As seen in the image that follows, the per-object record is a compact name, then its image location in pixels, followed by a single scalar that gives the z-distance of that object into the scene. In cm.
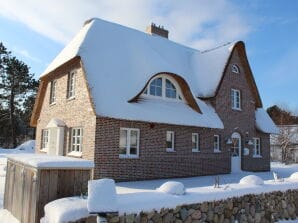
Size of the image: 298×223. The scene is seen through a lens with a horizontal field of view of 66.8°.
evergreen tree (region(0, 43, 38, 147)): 2857
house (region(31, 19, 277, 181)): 955
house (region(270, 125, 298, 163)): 2540
